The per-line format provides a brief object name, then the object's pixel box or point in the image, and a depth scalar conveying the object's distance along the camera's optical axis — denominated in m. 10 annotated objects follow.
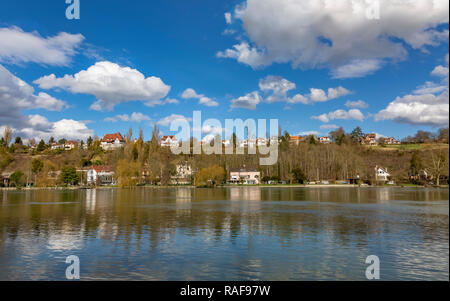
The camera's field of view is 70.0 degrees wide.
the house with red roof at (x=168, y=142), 184.57
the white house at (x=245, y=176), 133.00
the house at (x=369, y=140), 172.62
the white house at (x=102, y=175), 131.62
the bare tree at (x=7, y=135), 170.02
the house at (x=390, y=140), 161.01
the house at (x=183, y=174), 126.20
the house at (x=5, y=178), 125.30
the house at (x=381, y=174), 123.50
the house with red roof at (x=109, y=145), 187.12
